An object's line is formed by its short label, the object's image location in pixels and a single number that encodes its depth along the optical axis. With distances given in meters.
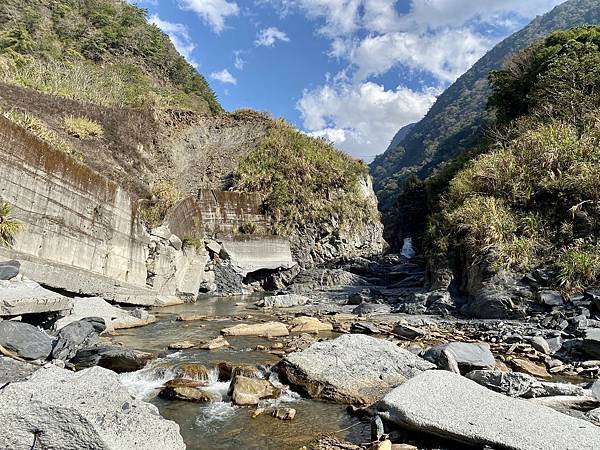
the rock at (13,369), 5.04
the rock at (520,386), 5.60
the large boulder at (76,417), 3.38
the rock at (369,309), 14.06
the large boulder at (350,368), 6.05
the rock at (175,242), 17.24
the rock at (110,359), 6.97
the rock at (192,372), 6.79
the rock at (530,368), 6.95
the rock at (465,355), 6.70
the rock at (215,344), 8.83
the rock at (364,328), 10.29
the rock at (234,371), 6.80
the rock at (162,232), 16.63
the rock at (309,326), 10.81
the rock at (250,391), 5.87
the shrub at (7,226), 10.34
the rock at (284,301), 16.27
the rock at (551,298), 11.03
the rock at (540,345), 8.22
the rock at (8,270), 8.14
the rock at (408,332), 9.73
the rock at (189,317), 12.34
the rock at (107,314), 10.02
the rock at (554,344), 8.33
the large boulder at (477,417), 3.95
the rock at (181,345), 8.80
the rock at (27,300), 7.00
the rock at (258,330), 10.30
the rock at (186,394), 5.97
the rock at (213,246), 21.52
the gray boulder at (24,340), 6.22
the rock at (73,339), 6.95
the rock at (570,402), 5.21
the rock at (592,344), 7.63
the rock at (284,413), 5.37
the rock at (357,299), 16.67
